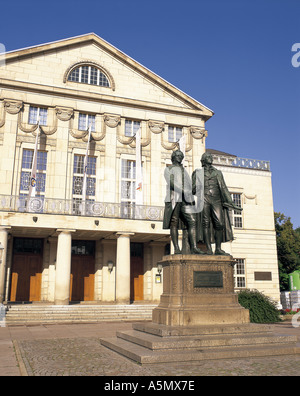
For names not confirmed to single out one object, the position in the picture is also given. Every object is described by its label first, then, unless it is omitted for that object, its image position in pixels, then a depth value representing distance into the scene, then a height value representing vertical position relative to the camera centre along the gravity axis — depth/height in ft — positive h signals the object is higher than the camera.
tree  138.10 +11.19
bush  50.07 -2.82
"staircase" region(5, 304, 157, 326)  59.11 -4.65
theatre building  74.74 +22.99
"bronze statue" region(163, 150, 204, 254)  32.04 +6.32
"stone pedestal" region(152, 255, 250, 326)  27.73 -0.68
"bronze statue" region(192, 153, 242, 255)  32.48 +6.24
